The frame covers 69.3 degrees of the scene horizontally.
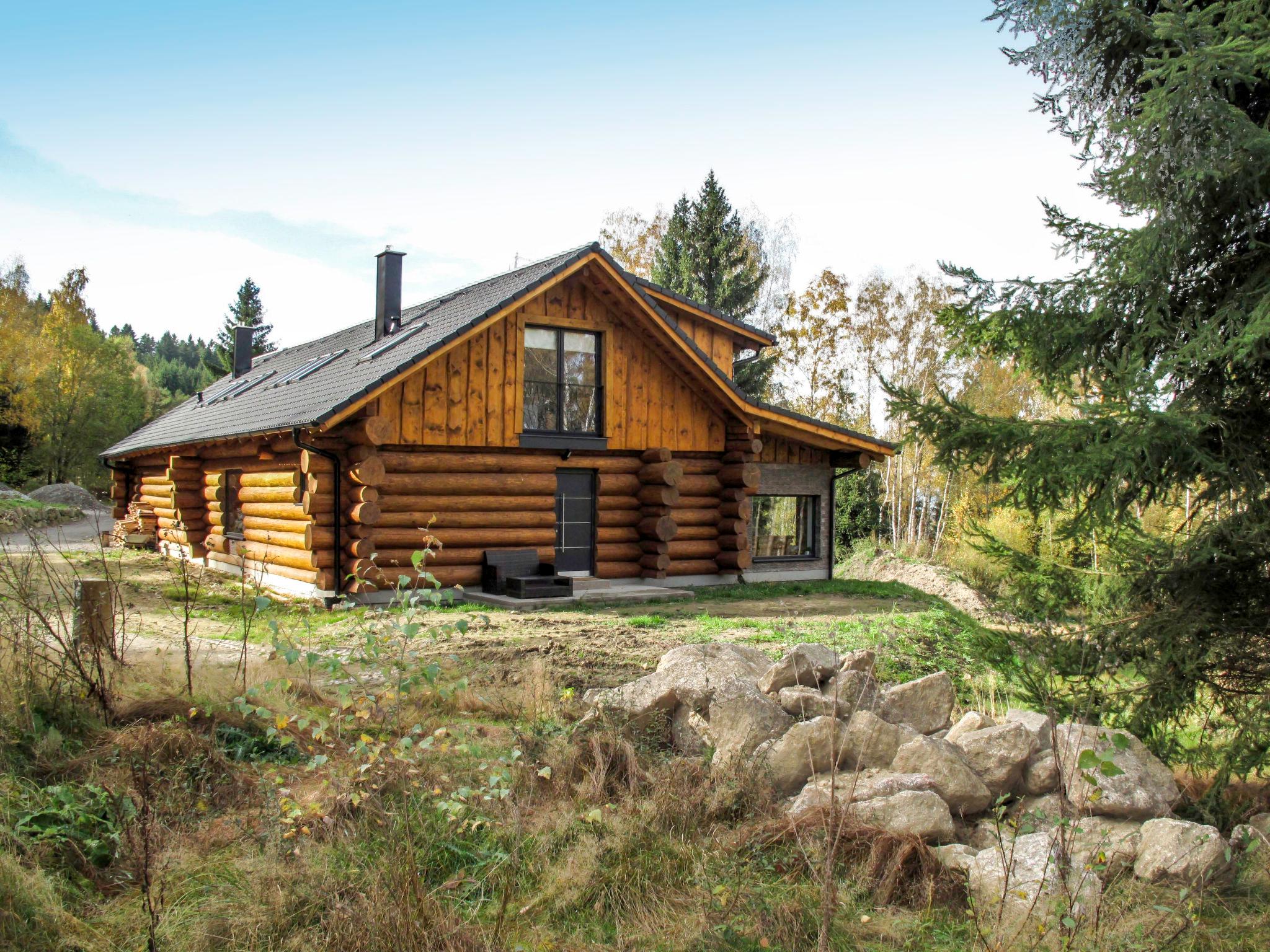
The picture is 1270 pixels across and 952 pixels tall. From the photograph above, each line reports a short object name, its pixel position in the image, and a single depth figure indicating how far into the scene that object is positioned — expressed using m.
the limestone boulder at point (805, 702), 6.07
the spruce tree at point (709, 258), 31.25
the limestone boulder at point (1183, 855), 4.25
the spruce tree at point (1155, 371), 4.98
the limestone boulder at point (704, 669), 5.99
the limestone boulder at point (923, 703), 6.18
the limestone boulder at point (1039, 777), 5.19
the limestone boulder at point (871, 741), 5.46
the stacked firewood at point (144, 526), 19.41
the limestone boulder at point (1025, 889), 3.59
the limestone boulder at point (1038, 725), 5.48
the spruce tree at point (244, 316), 47.31
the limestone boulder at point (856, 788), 4.74
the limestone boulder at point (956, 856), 4.34
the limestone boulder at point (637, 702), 5.75
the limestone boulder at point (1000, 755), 5.22
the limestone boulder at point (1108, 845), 4.05
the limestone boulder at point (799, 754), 5.26
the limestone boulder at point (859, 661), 6.72
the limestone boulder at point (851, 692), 6.11
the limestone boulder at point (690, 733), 5.71
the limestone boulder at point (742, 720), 5.52
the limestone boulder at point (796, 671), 6.51
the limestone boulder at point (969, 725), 5.79
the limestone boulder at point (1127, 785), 4.92
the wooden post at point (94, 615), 5.48
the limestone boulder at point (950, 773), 5.00
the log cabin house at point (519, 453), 12.83
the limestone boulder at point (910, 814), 4.55
